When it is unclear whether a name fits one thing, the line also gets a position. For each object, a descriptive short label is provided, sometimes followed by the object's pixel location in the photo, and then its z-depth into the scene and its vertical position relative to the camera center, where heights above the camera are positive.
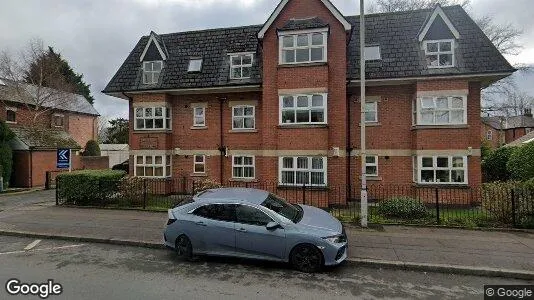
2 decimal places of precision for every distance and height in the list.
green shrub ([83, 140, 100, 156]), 32.67 +1.01
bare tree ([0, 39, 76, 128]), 26.00 +6.34
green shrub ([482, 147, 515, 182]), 18.98 -0.58
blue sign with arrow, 15.20 -0.05
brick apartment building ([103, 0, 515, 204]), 13.21 +2.57
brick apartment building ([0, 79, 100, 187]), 21.94 +2.83
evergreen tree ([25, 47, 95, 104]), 41.66 +11.59
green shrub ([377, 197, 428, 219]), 10.68 -1.86
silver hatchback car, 6.36 -1.61
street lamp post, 9.53 +0.49
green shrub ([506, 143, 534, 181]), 13.75 -0.35
